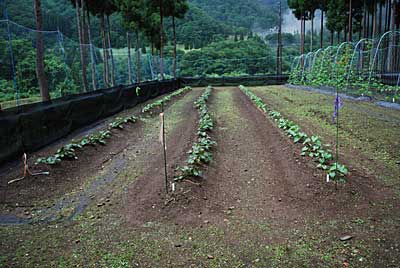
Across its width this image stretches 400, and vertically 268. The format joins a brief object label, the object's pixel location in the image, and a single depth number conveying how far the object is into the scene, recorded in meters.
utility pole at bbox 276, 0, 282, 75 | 33.29
